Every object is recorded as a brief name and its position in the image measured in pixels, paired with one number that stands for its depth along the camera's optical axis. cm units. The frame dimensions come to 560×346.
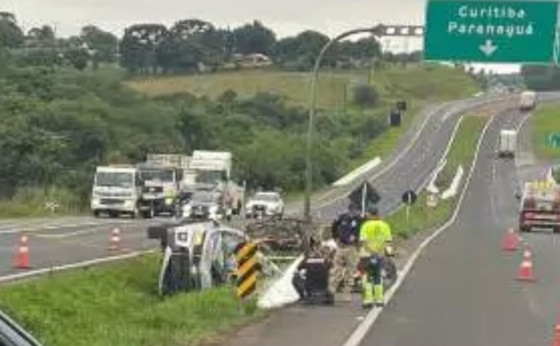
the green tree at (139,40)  19775
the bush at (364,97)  18050
